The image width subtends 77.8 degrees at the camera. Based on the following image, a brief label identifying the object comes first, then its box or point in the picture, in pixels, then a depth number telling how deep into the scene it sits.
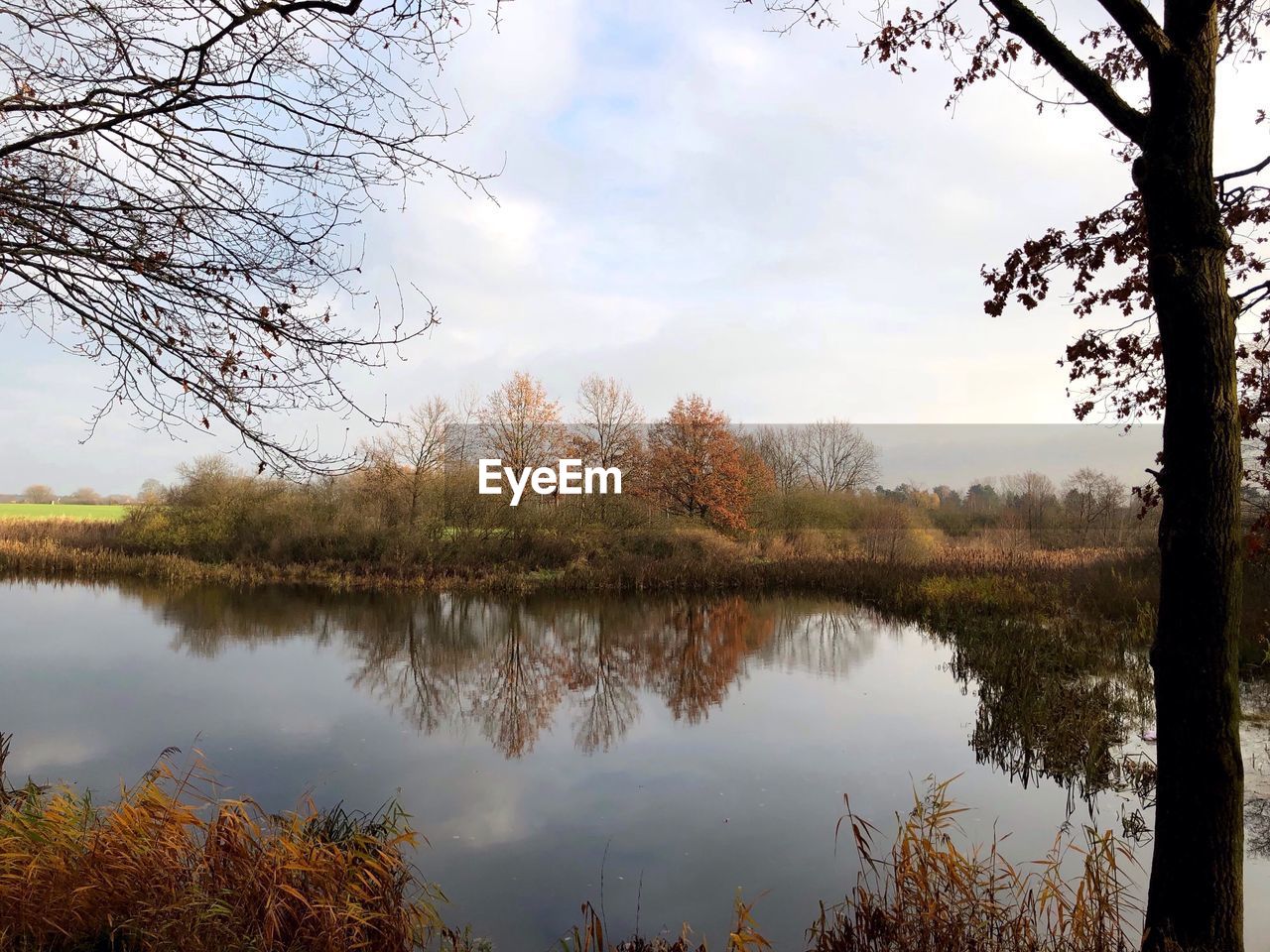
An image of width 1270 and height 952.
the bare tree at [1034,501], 31.23
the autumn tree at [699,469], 30.16
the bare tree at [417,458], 26.22
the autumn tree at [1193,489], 3.08
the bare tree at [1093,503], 28.28
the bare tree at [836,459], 43.84
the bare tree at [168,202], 4.15
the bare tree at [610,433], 30.47
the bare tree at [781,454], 42.56
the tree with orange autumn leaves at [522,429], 28.73
